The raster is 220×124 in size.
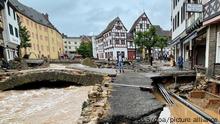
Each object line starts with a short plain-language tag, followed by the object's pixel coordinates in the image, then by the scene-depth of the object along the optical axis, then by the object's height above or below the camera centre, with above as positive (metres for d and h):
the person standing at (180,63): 19.77 -1.04
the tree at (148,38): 34.00 +2.18
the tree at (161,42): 35.33 +1.69
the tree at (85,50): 70.97 +1.16
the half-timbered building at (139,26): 50.41 +6.05
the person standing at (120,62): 16.66 -0.75
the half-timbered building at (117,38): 51.94 +3.67
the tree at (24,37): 34.97 +2.87
